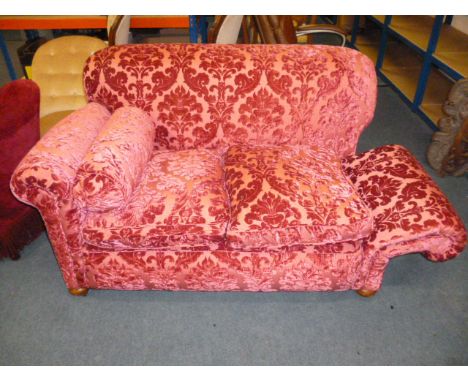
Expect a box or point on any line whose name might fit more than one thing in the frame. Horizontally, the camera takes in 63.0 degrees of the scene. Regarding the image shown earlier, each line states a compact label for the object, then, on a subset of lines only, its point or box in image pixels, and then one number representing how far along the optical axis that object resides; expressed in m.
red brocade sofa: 1.38
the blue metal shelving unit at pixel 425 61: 2.71
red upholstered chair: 1.57
